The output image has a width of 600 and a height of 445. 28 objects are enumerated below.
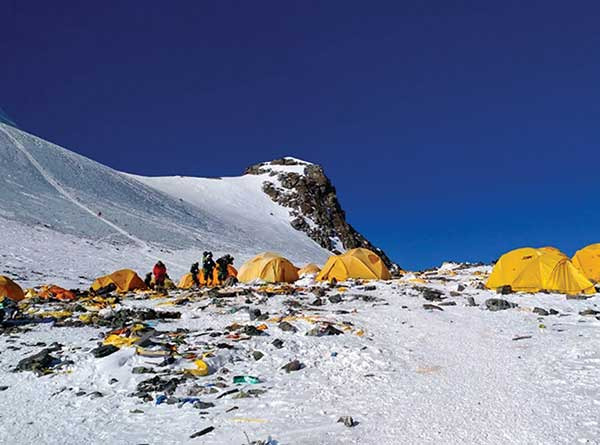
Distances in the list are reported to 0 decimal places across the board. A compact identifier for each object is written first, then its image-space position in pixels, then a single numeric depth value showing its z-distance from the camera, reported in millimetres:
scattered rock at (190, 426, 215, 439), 6678
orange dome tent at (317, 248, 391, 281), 24031
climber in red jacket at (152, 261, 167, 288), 25641
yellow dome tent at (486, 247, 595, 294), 17672
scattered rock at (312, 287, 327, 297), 18250
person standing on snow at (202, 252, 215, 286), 25844
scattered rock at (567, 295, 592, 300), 15818
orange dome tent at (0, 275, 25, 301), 19953
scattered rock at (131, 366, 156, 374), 9180
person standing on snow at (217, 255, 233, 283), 26500
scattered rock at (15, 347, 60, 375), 9570
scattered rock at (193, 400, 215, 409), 7676
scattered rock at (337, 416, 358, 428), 6746
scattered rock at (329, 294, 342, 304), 16453
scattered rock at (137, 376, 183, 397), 8359
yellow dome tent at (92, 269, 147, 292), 24906
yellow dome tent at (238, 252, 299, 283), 25203
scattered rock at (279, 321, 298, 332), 11789
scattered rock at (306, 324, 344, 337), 11299
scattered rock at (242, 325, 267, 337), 11516
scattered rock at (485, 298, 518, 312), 14391
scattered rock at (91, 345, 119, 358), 9938
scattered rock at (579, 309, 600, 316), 13309
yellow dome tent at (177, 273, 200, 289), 27353
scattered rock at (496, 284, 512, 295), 17375
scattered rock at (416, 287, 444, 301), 16458
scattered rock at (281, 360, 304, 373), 9297
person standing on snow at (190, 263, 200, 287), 25973
